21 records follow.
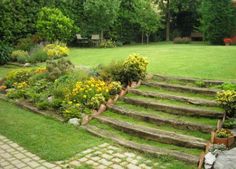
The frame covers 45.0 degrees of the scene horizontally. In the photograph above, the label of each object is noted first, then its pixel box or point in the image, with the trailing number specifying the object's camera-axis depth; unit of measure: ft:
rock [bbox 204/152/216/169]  15.93
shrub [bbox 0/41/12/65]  51.70
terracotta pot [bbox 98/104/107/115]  24.84
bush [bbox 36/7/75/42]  57.31
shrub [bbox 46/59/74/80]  32.24
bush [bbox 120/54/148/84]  27.94
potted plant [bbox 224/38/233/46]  68.59
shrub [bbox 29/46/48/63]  48.96
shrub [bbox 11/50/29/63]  50.39
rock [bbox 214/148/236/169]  14.74
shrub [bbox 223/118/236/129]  19.13
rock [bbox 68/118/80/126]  23.20
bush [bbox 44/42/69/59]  48.85
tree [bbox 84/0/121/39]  69.82
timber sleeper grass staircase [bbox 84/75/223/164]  18.78
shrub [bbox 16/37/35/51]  56.18
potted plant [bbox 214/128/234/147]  17.57
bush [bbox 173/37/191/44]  77.10
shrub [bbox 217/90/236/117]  19.79
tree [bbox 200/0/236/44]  69.00
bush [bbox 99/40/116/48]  70.64
